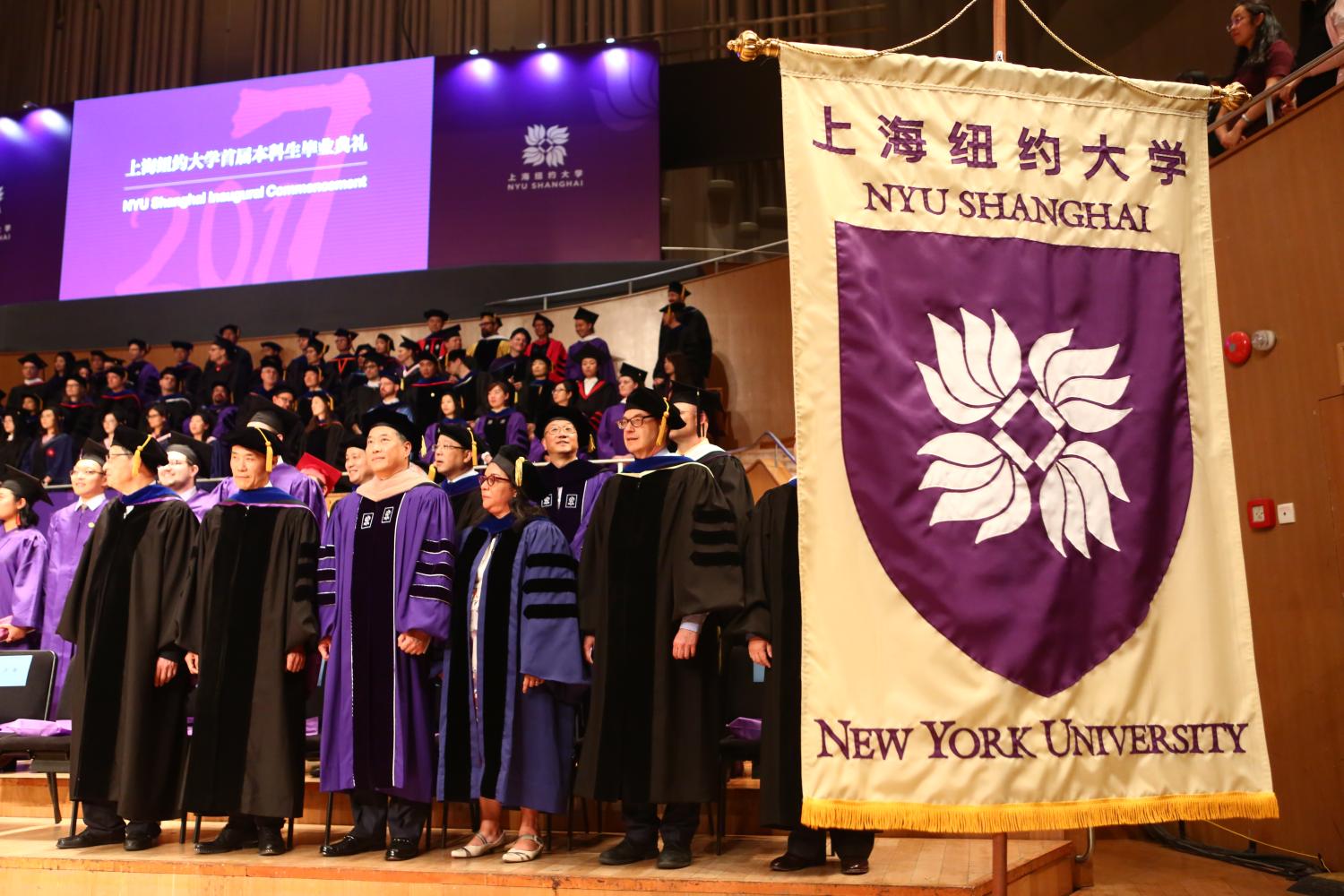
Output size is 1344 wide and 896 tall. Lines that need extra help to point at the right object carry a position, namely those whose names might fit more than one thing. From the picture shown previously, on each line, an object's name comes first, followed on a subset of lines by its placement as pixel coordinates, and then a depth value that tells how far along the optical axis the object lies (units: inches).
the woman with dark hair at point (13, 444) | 472.1
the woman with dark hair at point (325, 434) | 404.5
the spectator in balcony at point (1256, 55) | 239.5
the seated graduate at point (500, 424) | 384.2
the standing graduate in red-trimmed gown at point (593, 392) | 424.2
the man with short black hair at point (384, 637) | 177.9
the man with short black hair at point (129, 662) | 192.2
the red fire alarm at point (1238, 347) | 226.5
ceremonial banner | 92.7
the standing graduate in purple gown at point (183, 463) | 233.0
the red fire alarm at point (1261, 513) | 219.6
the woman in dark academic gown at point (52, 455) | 453.7
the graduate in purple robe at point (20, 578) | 270.8
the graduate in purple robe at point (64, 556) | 270.4
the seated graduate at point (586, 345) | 449.7
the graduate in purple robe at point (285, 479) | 233.6
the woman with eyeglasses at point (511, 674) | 173.5
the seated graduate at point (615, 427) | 395.9
